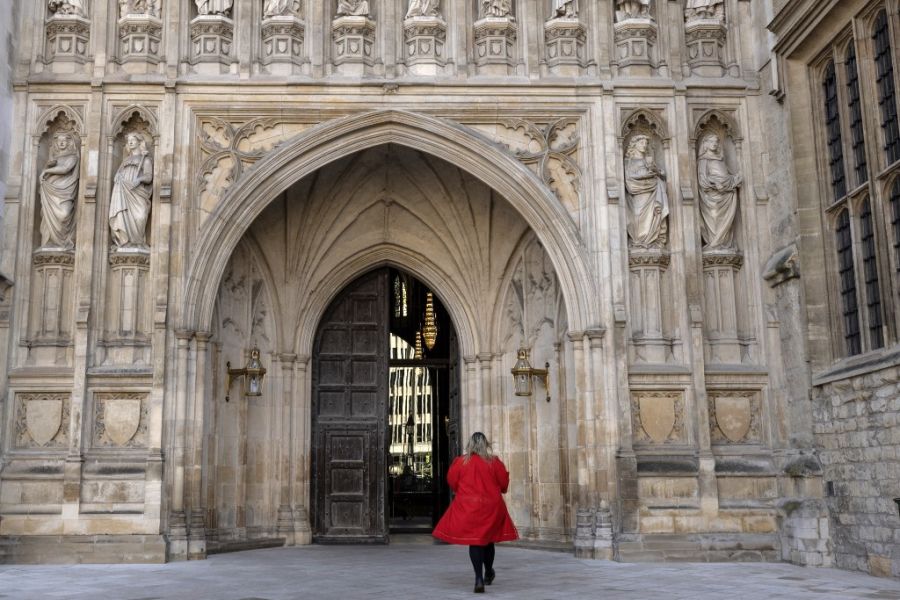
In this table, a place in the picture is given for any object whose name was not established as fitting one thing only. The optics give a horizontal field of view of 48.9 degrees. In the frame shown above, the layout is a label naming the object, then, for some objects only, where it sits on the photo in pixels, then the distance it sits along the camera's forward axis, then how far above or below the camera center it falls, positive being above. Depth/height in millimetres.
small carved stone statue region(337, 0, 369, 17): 14406 +6777
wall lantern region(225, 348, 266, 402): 15250 +1697
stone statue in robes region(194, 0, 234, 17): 14211 +6776
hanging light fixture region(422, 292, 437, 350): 20453 +3042
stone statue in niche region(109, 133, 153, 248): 13555 +3952
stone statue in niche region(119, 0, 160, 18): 14156 +6780
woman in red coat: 9383 -252
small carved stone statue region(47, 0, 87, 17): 14062 +6748
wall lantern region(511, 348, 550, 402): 15258 +1598
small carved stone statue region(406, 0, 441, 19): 14422 +6774
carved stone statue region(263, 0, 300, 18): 14320 +6790
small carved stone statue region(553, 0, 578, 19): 14414 +6726
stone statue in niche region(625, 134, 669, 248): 13859 +3829
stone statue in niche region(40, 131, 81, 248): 13586 +3960
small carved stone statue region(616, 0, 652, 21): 14461 +6724
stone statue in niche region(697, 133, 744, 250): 14031 +3829
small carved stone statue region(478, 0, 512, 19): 14469 +6794
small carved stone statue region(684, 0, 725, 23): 14531 +6705
